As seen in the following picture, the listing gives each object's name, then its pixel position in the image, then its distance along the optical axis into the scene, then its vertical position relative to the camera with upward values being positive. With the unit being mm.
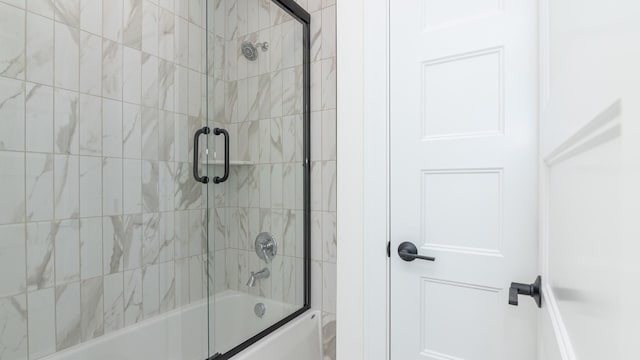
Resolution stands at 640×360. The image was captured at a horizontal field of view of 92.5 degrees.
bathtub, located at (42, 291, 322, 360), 1297 -709
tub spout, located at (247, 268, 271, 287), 1605 -503
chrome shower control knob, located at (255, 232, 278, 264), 1625 -350
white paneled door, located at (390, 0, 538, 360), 981 +23
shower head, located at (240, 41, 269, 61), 1539 +673
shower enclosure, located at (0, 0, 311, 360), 1083 +16
